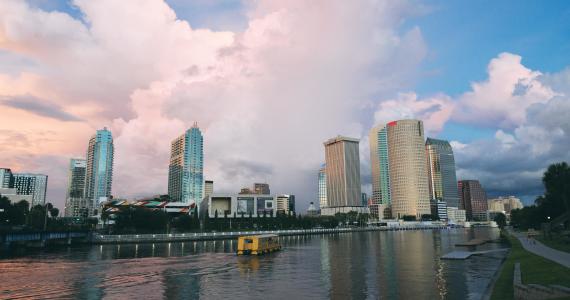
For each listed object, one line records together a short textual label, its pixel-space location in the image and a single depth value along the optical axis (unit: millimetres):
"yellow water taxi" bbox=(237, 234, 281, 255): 97562
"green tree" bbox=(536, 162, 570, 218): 120075
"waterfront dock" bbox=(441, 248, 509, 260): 79388
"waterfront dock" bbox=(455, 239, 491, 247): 117250
